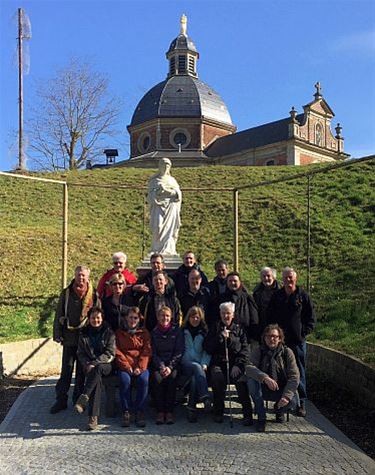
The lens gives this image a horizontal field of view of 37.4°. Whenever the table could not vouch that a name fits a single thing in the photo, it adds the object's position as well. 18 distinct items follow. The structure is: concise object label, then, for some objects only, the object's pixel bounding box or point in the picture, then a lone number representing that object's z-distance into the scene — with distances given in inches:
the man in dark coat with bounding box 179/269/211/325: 261.0
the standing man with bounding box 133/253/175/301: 258.5
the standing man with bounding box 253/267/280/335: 262.8
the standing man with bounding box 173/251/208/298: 272.5
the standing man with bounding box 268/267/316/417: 250.2
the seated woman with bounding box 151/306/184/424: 233.8
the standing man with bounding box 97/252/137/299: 272.6
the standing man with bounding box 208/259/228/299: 263.7
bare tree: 1441.9
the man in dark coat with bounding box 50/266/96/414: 251.8
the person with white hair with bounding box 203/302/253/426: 233.1
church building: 1723.7
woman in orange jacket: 231.9
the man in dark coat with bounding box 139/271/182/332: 254.1
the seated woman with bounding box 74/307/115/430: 227.9
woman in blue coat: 233.5
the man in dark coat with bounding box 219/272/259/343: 251.3
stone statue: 367.9
